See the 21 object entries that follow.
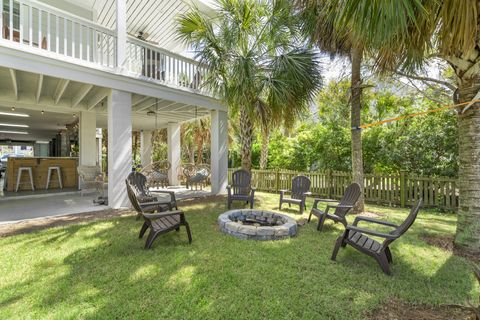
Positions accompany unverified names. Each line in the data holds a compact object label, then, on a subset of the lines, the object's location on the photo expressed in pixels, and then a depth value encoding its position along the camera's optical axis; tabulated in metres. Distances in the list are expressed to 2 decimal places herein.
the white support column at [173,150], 11.48
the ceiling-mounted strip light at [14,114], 8.63
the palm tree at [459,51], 3.11
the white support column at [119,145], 6.07
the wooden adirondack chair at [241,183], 7.19
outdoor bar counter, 8.42
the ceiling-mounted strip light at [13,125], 11.16
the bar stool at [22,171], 8.43
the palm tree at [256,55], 6.45
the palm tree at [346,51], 6.05
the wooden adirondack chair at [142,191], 5.14
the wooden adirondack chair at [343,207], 4.91
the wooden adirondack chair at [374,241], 3.14
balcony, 4.96
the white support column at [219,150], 8.70
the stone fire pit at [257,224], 4.38
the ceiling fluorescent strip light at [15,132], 13.52
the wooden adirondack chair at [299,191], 6.55
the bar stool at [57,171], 9.13
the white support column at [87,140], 8.66
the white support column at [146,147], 13.76
